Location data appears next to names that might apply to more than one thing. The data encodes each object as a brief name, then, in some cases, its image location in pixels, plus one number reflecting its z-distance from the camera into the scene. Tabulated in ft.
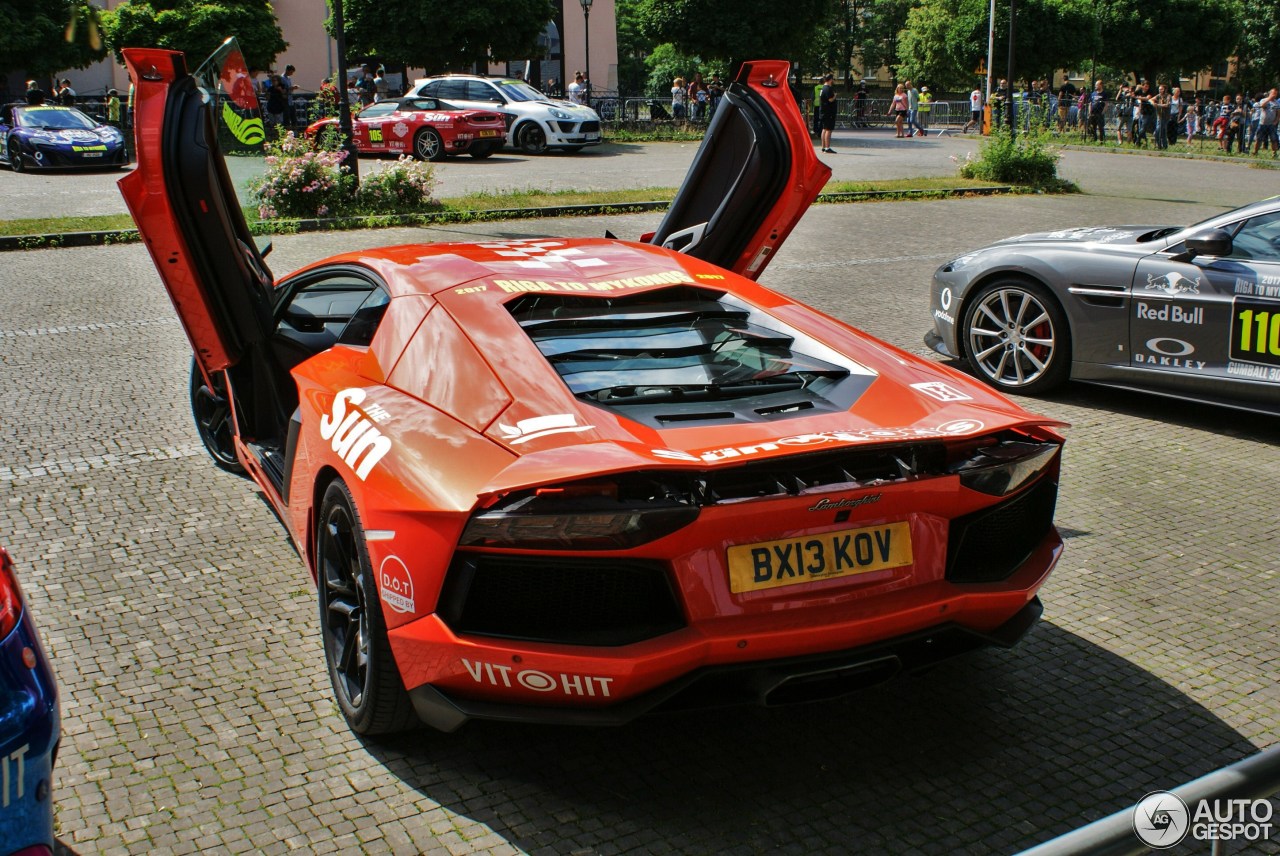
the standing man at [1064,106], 142.00
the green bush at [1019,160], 68.39
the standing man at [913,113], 131.07
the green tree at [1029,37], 168.86
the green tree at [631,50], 237.04
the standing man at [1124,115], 121.08
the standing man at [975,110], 139.13
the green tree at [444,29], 115.85
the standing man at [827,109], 92.99
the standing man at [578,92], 119.34
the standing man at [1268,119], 105.19
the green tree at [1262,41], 195.72
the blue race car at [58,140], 73.51
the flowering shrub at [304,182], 51.39
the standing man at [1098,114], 118.83
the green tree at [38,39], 113.70
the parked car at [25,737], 6.84
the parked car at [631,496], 9.94
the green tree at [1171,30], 178.29
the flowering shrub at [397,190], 54.17
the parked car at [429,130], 79.56
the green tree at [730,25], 127.75
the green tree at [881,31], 272.31
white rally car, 85.97
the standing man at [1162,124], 111.96
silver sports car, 21.75
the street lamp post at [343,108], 52.13
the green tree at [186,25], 123.44
